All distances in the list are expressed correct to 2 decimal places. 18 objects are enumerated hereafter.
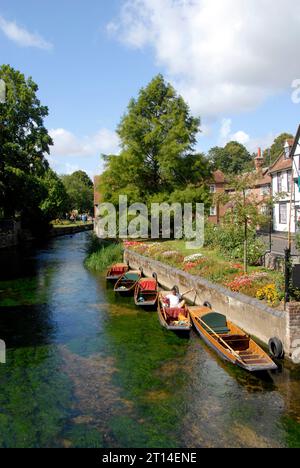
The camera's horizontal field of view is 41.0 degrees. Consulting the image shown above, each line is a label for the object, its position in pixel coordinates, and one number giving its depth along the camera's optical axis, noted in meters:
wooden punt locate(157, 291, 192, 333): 15.06
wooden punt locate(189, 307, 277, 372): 11.52
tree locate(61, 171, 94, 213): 94.94
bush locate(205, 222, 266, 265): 20.17
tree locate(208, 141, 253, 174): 103.69
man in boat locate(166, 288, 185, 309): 16.79
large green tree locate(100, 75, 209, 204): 35.75
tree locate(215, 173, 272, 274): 17.95
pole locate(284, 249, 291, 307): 13.03
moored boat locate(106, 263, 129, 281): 25.09
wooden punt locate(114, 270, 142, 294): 22.00
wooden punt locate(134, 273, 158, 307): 19.04
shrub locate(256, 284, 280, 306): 13.91
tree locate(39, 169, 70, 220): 58.41
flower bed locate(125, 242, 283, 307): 14.51
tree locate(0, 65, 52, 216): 41.28
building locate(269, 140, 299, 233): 39.25
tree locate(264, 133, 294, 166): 88.31
